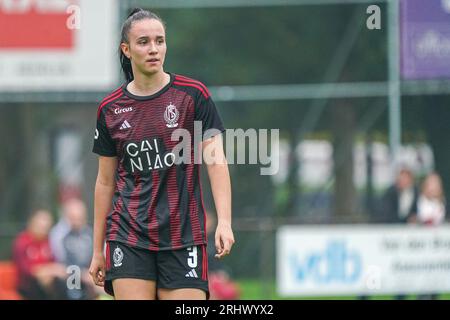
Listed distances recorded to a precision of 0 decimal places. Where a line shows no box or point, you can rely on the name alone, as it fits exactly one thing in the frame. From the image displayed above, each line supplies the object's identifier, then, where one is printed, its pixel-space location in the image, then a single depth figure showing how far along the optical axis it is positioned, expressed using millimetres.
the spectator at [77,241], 13758
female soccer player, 6098
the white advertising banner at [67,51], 15977
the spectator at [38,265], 13672
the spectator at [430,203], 14102
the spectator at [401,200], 14312
